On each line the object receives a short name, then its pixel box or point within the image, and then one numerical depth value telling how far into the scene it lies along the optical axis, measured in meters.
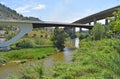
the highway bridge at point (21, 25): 17.22
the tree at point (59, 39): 17.46
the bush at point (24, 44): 18.91
